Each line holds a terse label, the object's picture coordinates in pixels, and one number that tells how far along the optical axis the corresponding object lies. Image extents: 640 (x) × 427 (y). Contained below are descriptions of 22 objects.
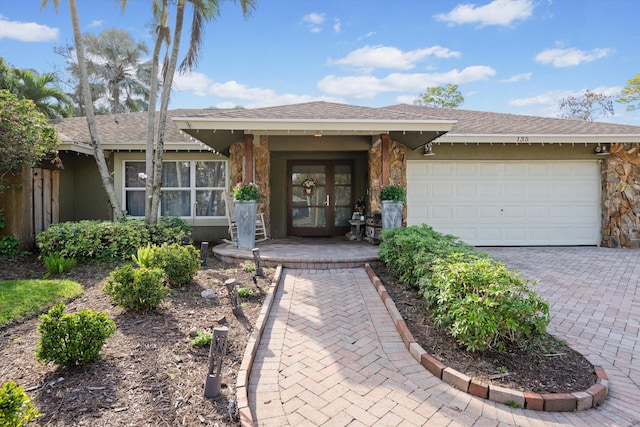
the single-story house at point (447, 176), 8.16
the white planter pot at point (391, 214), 6.71
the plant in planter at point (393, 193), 6.67
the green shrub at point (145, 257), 4.38
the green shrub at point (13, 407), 1.47
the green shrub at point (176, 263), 4.33
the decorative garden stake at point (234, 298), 3.50
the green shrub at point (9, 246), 6.30
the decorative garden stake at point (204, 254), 5.77
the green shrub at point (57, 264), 5.36
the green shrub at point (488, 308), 2.61
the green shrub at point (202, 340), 2.83
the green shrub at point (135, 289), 3.39
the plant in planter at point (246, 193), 6.53
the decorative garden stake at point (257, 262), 5.09
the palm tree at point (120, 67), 19.80
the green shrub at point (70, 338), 2.33
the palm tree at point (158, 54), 6.93
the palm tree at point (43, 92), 12.29
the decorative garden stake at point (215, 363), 2.18
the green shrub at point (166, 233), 6.56
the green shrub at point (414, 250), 3.99
